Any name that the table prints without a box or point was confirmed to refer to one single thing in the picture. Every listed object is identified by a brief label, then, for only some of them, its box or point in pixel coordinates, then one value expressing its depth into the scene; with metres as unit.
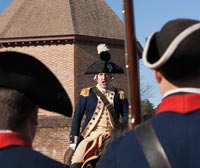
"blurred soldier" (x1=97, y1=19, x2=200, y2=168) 2.54
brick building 28.06
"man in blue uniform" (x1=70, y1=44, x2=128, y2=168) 8.55
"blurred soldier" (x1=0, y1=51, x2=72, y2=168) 2.64
